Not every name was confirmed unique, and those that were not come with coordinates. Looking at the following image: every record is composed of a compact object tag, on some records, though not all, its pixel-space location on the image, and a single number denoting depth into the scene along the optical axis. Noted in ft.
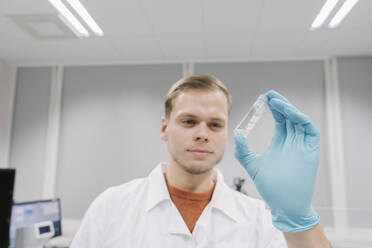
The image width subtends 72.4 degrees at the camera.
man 3.21
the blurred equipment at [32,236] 4.26
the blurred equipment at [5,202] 3.02
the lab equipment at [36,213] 7.22
